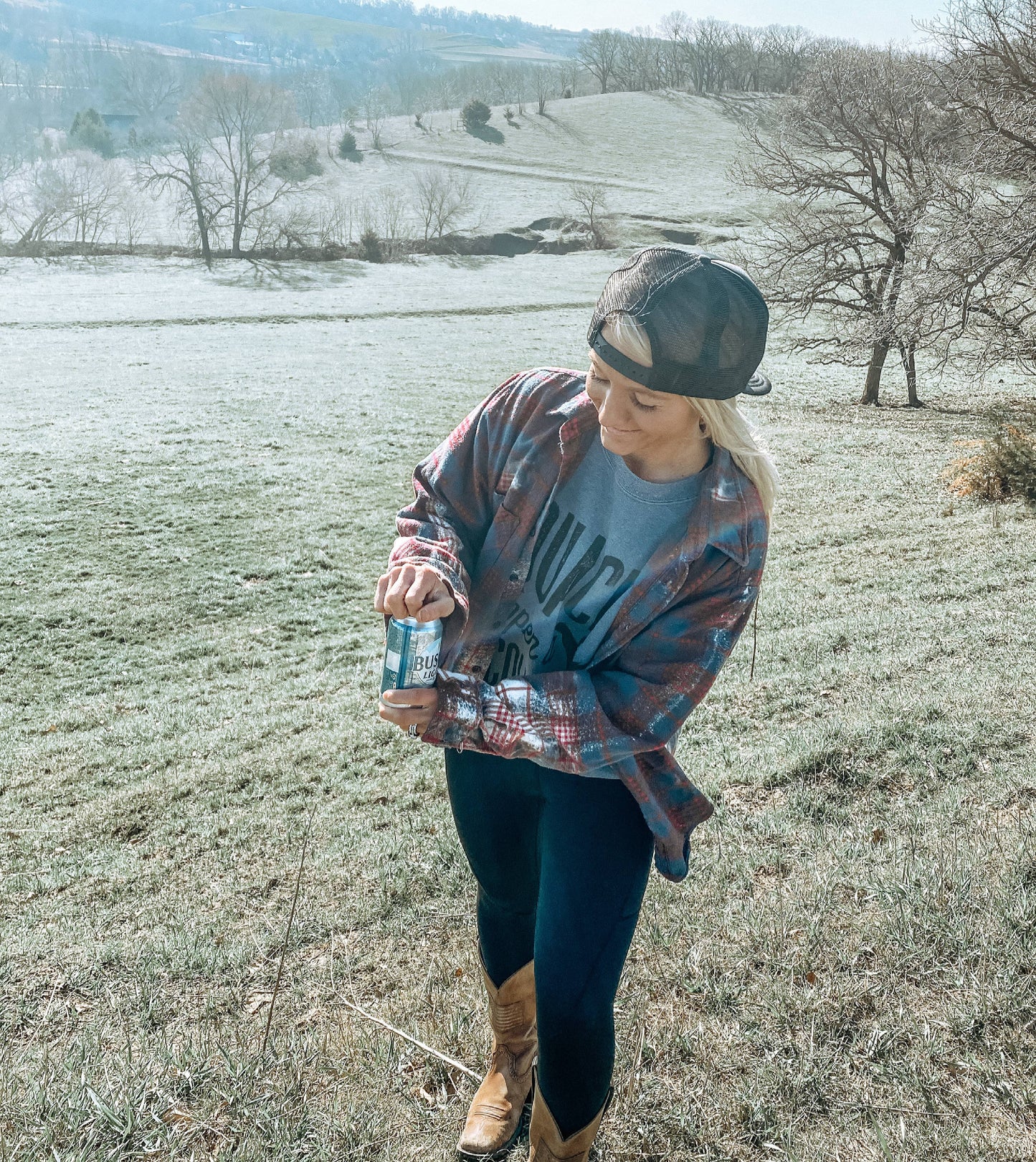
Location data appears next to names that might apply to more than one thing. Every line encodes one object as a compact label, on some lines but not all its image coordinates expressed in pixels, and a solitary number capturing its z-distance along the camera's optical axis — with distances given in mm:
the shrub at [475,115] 81188
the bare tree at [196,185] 47312
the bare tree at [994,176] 12039
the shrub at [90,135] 82188
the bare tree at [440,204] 52688
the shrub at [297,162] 64438
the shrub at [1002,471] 12078
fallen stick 2670
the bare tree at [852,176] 18172
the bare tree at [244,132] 51875
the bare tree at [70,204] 47969
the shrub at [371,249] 47406
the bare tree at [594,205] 52238
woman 1839
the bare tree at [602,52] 108500
